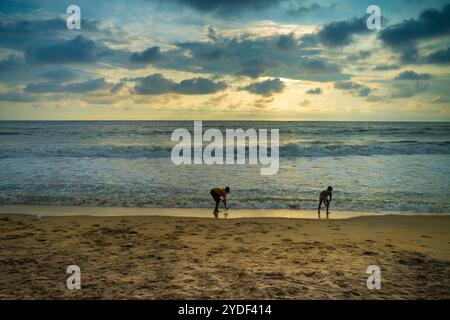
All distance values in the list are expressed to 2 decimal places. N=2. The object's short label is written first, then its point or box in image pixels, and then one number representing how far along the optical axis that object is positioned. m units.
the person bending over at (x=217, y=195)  10.62
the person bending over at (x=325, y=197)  10.45
